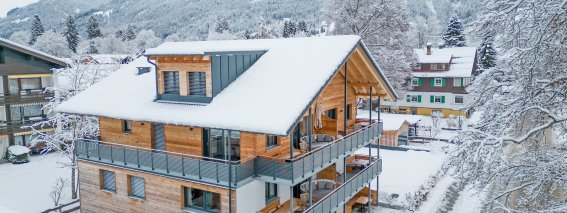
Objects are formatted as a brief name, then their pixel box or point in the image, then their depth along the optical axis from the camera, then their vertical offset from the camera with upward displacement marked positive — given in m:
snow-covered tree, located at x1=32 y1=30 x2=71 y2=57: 93.75 +9.82
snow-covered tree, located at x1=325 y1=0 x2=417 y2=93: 39.47 +5.79
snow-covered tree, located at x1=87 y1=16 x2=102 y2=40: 116.88 +16.27
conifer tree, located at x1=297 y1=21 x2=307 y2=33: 105.35 +15.05
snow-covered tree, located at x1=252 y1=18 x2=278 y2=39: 70.12 +9.25
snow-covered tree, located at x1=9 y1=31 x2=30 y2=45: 124.25 +16.23
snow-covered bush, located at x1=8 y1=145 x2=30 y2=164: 36.41 -5.38
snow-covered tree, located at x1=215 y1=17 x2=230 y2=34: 129.38 +18.93
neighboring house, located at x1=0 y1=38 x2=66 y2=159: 37.09 +0.27
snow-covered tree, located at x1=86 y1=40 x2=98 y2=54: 102.88 +9.97
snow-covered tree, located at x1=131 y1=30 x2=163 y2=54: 134.12 +15.60
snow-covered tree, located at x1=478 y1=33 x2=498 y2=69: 58.84 +4.03
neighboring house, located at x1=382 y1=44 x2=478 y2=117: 55.87 +0.57
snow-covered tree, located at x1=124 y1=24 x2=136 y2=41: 133.25 +16.89
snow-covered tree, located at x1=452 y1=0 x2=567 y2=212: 9.98 -0.46
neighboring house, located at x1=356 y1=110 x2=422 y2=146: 40.44 -3.75
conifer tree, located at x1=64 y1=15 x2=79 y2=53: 103.38 +13.22
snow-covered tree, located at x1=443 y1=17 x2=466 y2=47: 79.62 +9.77
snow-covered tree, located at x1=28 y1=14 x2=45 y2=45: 109.91 +15.30
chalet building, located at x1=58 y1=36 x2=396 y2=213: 16.98 -1.83
